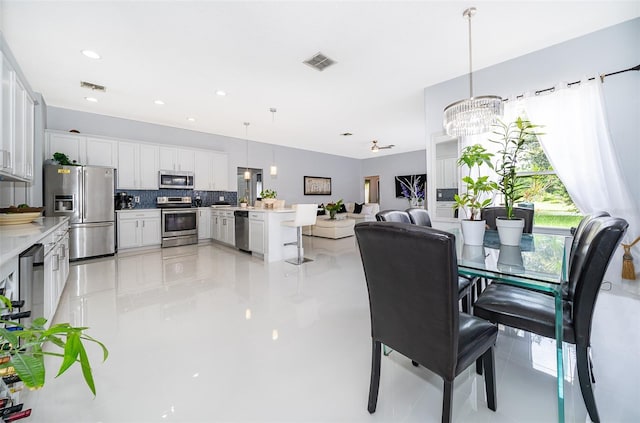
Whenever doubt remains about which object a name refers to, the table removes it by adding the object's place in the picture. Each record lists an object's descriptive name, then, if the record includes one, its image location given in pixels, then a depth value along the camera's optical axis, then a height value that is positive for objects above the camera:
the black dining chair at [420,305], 1.08 -0.42
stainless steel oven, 5.76 -0.20
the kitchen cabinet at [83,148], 4.68 +1.17
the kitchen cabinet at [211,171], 6.40 +1.00
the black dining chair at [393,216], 2.26 -0.05
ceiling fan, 8.43 +2.02
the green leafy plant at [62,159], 4.42 +0.88
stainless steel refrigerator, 4.40 +0.15
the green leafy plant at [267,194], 5.36 +0.34
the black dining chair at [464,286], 2.04 -0.57
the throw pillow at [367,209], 9.88 +0.07
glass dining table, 1.25 -0.30
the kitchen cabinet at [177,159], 5.86 +1.18
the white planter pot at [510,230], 1.93 -0.14
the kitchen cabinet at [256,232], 4.83 -0.38
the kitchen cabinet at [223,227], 5.69 -0.33
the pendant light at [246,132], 6.05 +1.95
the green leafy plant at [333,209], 7.13 +0.05
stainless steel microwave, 5.84 +0.72
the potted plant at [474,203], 1.87 +0.05
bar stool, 4.51 -0.17
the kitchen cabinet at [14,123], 2.30 +0.87
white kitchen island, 4.74 -0.41
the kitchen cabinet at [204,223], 6.31 -0.26
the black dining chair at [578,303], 1.23 -0.55
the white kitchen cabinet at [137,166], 5.36 +0.95
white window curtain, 2.62 +0.60
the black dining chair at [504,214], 2.75 -0.04
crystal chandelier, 2.40 +0.88
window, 3.12 +0.21
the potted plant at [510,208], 1.82 +0.01
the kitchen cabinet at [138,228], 5.21 -0.32
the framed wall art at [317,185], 9.25 +0.91
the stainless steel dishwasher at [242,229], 5.22 -0.34
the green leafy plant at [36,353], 0.50 -0.27
